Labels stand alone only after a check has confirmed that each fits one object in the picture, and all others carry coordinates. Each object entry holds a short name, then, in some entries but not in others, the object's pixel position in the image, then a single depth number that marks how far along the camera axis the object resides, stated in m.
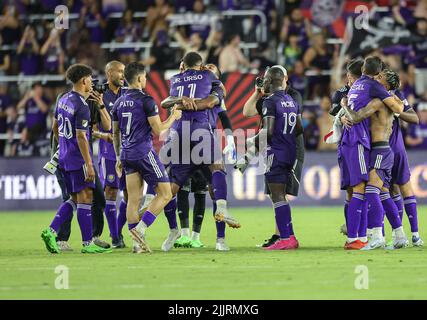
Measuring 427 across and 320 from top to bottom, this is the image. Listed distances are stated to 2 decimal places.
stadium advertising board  22.58
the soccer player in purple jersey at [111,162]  14.24
